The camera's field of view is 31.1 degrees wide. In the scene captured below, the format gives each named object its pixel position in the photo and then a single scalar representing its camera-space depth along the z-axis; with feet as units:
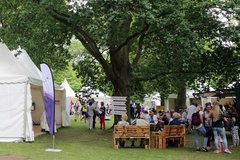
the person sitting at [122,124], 51.11
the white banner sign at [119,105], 63.16
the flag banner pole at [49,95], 50.31
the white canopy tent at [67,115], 87.22
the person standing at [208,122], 48.16
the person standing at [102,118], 82.98
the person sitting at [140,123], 51.37
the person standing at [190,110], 68.77
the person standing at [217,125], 46.73
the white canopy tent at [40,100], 68.69
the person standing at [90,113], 82.74
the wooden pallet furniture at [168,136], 51.29
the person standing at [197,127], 48.08
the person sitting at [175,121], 54.19
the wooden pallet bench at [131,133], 50.03
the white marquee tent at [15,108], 55.21
